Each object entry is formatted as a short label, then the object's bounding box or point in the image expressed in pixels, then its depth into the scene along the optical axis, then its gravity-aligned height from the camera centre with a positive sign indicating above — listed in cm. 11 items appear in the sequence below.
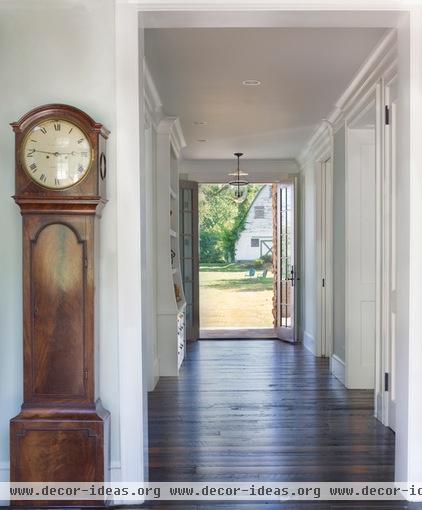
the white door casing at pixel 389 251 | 384 -8
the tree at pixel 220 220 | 1281 +51
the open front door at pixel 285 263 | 805 -34
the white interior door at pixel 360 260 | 508 -19
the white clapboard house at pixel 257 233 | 1280 +19
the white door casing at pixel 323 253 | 672 -15
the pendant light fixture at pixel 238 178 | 796 +97
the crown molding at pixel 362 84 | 371 +131
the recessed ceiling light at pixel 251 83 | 460 +138
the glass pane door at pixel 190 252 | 804 -16
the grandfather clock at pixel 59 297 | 255 -26
